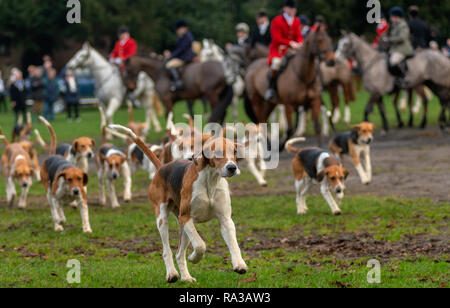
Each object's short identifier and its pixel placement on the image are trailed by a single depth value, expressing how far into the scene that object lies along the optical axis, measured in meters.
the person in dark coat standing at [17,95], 27.89
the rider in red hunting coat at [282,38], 16.12
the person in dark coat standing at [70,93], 30.08
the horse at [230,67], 18.84
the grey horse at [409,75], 19.00
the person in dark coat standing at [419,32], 19.98
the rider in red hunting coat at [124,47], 21.88
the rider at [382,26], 22.92
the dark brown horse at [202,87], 18.86
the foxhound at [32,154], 12.95
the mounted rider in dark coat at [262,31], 19.17
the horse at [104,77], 21.69
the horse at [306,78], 15.39
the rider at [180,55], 19.31
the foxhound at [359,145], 11.91
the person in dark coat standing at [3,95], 36.78
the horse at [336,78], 21.83
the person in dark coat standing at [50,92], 29.47
